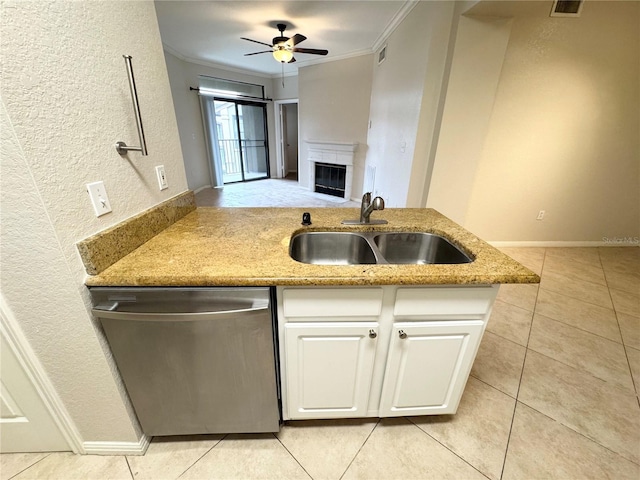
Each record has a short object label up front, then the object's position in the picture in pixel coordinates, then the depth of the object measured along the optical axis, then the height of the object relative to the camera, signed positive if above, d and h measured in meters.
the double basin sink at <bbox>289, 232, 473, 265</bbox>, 1.35 -0.54
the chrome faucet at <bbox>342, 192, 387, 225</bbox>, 1.37 -0.38
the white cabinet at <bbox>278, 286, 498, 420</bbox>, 0.96 -0.80
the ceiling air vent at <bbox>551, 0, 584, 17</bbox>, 2.35 +1.21
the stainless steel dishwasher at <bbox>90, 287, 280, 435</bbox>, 0.89 -0.79
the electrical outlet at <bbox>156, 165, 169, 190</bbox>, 1.23 -0.19
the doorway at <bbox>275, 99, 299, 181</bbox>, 7.21 +0.01
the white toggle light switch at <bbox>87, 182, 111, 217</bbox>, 0.87 -0.20
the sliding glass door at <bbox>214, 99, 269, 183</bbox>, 6.62 -0.01
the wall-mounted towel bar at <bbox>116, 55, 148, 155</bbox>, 0.83 +0.06
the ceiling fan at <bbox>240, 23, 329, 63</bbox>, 3.40 +1.19
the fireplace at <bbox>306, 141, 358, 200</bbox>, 5.27 -0.55
